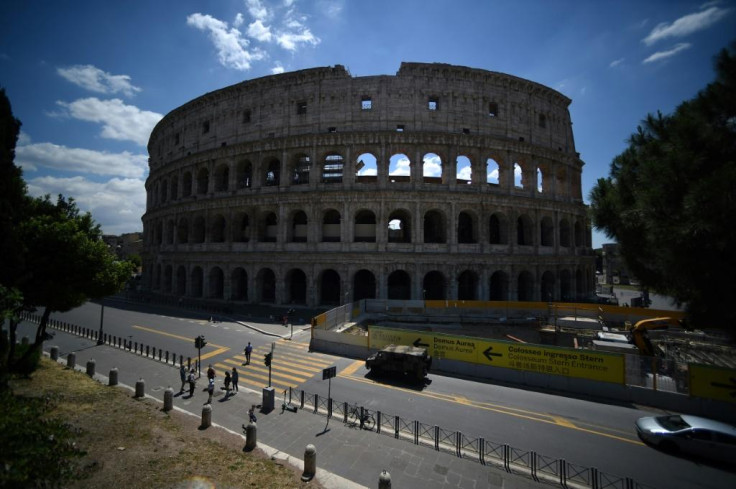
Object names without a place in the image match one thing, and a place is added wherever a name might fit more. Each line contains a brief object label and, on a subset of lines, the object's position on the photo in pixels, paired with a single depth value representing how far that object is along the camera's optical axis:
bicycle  10.93
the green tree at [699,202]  8.66
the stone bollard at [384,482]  7.39
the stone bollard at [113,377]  14.27
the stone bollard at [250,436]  9.48
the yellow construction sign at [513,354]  14.13
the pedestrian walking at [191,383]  13.56
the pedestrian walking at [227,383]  13.59
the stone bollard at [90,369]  15.35
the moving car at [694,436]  9.12
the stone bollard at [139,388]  13.07
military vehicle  14.98
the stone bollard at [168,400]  11.97
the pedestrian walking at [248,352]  17.67
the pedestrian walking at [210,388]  13.31
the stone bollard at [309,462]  8.30
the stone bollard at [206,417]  10.79
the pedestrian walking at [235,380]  13.99
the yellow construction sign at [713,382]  12.06
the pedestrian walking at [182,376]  14.02
